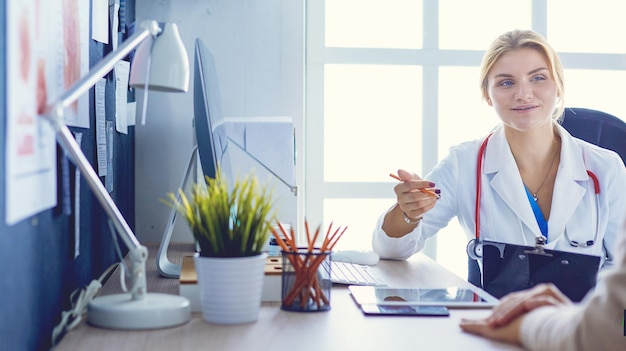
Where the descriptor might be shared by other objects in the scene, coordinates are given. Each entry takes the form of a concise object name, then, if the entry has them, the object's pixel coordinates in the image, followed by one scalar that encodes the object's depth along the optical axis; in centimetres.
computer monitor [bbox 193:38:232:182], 128
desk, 90
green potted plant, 100
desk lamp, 93
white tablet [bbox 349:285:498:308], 116
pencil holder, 112
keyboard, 136
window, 253
